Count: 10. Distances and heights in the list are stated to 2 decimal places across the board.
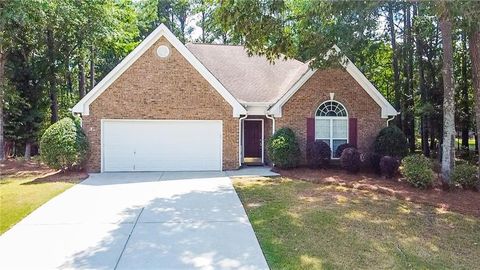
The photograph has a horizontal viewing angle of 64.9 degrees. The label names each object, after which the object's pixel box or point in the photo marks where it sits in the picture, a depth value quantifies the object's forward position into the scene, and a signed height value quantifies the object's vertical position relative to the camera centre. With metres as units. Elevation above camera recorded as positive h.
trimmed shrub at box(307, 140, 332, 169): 14.73 -0.85
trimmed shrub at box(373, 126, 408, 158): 14.79 -0.47
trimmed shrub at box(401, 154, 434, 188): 10.90 -1.14
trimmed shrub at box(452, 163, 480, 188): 10.86 -1.30
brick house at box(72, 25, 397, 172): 14.77 +0.86
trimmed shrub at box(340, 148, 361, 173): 13.94 -1.03
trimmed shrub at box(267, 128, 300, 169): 14.57 -0.66
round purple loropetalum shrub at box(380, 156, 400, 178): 12.78 -1.14
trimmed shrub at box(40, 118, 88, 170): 13.48 -0.49
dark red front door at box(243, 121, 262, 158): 18.20 -0.27
